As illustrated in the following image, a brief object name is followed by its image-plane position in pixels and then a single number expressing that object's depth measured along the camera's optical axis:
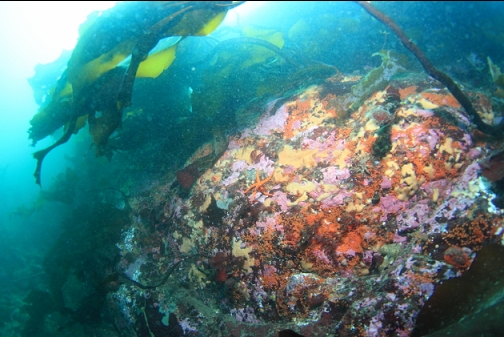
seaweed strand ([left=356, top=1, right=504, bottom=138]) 0.70
